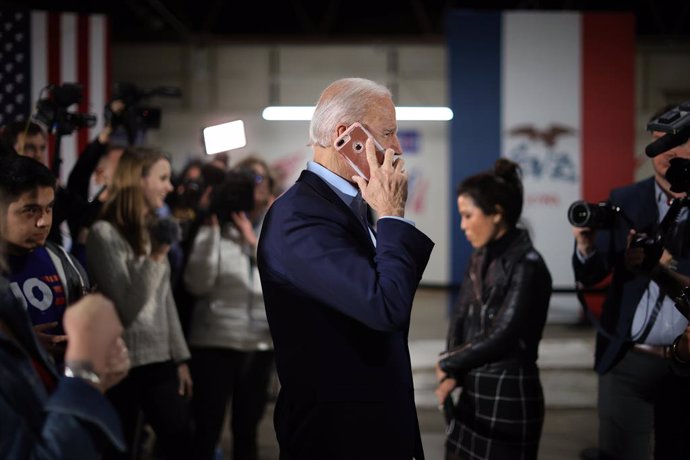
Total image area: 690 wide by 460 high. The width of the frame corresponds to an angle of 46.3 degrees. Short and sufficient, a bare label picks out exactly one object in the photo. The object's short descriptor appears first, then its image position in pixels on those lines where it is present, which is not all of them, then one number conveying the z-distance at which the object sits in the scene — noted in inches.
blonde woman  126.0
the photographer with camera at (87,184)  138.6
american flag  235.0
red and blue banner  276.4
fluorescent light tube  479.2
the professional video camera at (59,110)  133.1
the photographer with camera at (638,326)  104.3
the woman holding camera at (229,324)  145.9
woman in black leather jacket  111.3
